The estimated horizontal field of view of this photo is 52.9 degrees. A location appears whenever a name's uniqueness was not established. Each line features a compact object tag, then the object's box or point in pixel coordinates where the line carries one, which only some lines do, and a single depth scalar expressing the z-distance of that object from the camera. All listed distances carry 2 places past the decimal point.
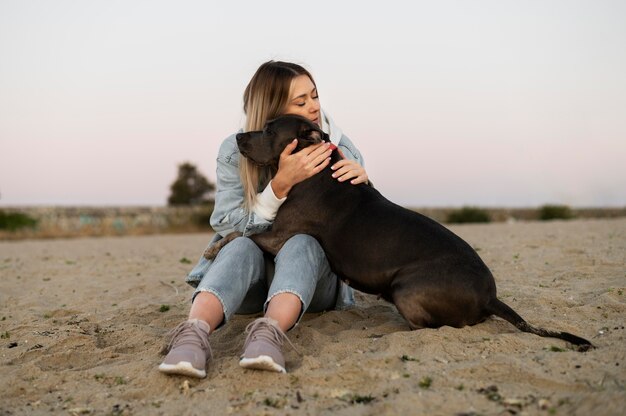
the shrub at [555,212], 19.95
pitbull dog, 3.82
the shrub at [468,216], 20.62
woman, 3.49
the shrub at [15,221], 18.27
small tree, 25.50
